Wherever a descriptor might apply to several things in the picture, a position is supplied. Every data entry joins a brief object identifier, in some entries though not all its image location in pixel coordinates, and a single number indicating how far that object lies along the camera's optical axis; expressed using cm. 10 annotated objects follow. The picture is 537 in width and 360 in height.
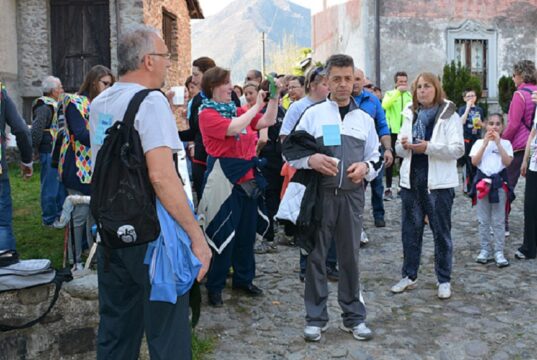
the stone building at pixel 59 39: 1568
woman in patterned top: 586
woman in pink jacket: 716
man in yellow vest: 1086
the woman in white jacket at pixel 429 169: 543
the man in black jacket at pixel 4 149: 546
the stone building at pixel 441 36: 1789
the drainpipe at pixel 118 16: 1545
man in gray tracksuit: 455
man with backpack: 283
